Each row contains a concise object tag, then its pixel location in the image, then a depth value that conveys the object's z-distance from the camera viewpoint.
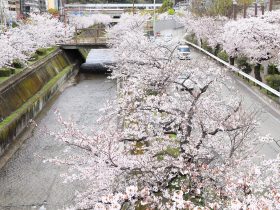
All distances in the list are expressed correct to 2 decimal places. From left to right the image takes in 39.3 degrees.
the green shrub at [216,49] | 41.19
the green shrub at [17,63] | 27.82
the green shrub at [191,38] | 54.92
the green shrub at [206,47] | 44.20
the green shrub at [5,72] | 24.27
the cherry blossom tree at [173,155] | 7.05
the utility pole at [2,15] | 52.16
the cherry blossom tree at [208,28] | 39.47
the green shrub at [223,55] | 37.33
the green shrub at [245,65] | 31.91
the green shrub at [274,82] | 25.05
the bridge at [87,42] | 40.84
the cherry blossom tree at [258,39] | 26.02
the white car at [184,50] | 37.77
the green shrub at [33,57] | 32.18
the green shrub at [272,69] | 28.76
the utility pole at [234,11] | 41.41
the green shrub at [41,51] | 35.98
